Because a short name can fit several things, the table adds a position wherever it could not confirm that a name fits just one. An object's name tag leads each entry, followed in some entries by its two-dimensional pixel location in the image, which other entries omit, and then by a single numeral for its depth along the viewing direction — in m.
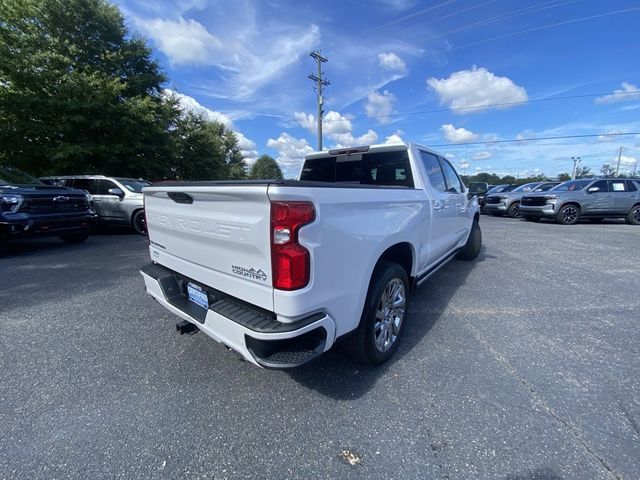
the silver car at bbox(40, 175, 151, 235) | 8.79
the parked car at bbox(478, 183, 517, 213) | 16.59
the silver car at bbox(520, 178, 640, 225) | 11.48
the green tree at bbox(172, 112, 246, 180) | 23.86
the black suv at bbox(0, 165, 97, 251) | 5.77
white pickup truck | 1.72
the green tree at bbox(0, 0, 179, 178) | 12.74
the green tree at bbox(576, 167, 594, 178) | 67.44
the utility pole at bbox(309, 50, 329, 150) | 25.16
